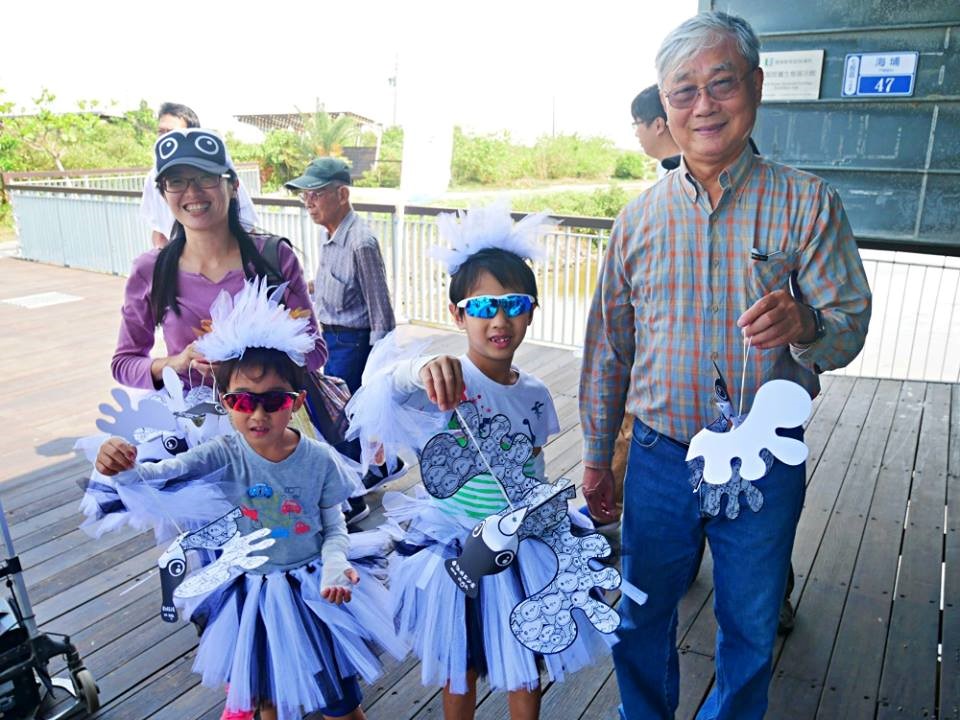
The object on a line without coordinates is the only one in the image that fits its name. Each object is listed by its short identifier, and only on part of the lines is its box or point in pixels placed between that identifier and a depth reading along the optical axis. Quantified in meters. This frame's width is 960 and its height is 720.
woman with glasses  1.62
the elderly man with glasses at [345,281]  2.93
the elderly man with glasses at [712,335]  1.23
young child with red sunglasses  1.42
